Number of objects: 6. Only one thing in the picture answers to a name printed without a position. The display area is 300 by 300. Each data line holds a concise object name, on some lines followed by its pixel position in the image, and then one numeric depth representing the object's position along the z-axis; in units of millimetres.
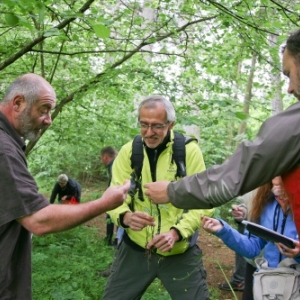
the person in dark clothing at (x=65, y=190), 9547
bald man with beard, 1832
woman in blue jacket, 2723
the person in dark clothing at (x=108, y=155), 7746
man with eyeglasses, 3004
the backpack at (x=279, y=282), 2525
